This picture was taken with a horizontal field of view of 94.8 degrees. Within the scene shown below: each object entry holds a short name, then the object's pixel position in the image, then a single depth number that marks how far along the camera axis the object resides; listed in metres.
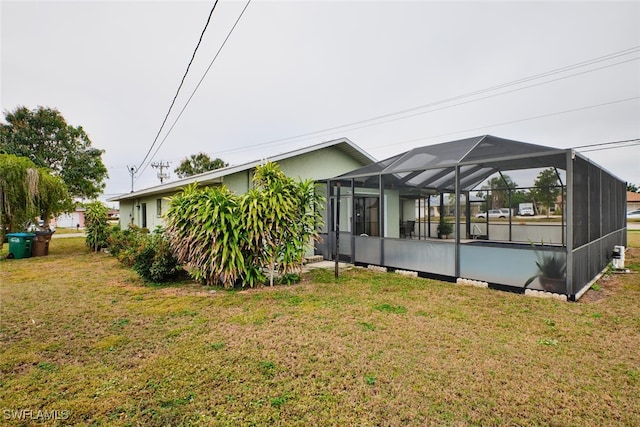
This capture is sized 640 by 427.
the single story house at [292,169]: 8.37
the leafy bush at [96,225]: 12.69
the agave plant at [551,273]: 5.23
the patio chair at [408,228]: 13.11
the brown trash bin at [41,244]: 11.07
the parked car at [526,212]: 10.86
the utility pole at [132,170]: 30.89
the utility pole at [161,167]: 33.97
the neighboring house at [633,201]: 35.47
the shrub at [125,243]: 8.25
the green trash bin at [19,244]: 10.44
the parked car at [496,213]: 11.60
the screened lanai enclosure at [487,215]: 5.53
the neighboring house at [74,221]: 37.87
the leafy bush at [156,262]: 6.71
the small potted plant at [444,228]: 12.76
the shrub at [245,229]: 6.08
